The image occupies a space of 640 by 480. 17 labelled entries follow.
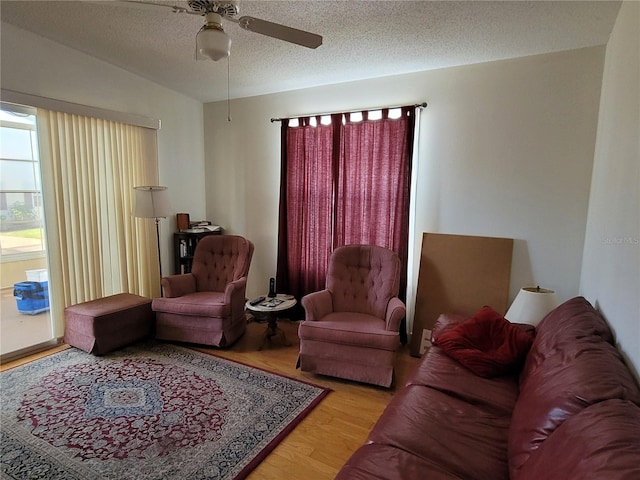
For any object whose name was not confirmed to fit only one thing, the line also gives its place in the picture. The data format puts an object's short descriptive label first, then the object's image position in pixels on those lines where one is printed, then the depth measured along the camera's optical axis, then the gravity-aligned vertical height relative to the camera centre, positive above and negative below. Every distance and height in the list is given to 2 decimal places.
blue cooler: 3.41 -0.97
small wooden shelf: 4.11 -0.57
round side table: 3.17 -0.98
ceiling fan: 1.76 +0.86
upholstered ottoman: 2.96 -1.09
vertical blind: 3.08 -0.08
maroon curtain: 3.37 +0.10
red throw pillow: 1.93 -0.82
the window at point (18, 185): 2.97 +0.10
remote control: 3.30 -0.96
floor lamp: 3.41 -0.05
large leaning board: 3.03 -0.67
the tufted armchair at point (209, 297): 3.17 -0.94
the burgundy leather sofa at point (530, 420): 0.94 -0.80
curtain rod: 3.24 +0.89
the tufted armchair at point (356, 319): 2.58 -0.96
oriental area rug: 1.82 -1.36
